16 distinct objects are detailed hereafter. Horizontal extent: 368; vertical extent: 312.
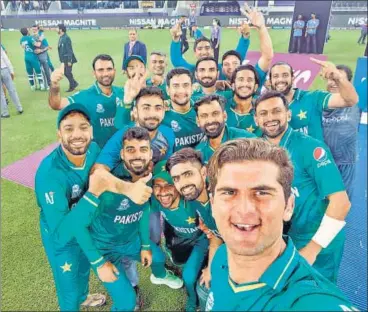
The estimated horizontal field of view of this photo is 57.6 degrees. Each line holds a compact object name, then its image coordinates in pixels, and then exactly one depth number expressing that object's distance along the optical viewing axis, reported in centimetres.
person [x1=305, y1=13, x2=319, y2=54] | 1065
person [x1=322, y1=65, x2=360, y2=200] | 437
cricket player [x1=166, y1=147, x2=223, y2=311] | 289
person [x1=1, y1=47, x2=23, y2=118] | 804
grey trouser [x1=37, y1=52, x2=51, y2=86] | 1080
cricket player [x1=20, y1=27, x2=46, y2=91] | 1049
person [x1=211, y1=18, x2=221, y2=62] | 1351
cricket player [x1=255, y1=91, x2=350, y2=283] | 264
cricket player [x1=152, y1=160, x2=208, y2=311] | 303
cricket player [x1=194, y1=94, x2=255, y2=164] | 335
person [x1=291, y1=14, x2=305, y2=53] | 1062
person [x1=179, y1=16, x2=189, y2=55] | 1507
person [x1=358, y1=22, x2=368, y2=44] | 1761
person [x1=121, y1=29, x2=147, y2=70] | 817
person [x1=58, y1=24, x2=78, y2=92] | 1036
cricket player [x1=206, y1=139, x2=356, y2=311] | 144
